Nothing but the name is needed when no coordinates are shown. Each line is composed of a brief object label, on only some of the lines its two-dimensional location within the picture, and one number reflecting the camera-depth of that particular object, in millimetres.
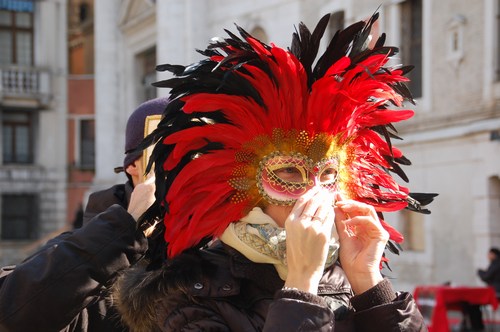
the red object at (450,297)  11031
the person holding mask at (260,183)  2328
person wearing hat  3186
